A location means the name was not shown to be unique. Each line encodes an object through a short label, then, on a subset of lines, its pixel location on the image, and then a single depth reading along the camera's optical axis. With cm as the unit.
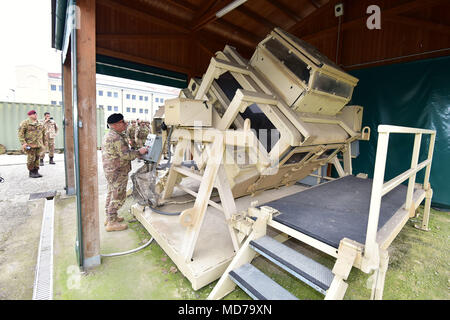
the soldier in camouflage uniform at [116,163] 327
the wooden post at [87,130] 225
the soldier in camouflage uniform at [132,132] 789
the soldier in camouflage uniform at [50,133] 831
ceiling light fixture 387
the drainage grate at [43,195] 455
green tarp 471
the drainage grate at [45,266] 214
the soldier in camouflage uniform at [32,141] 611
